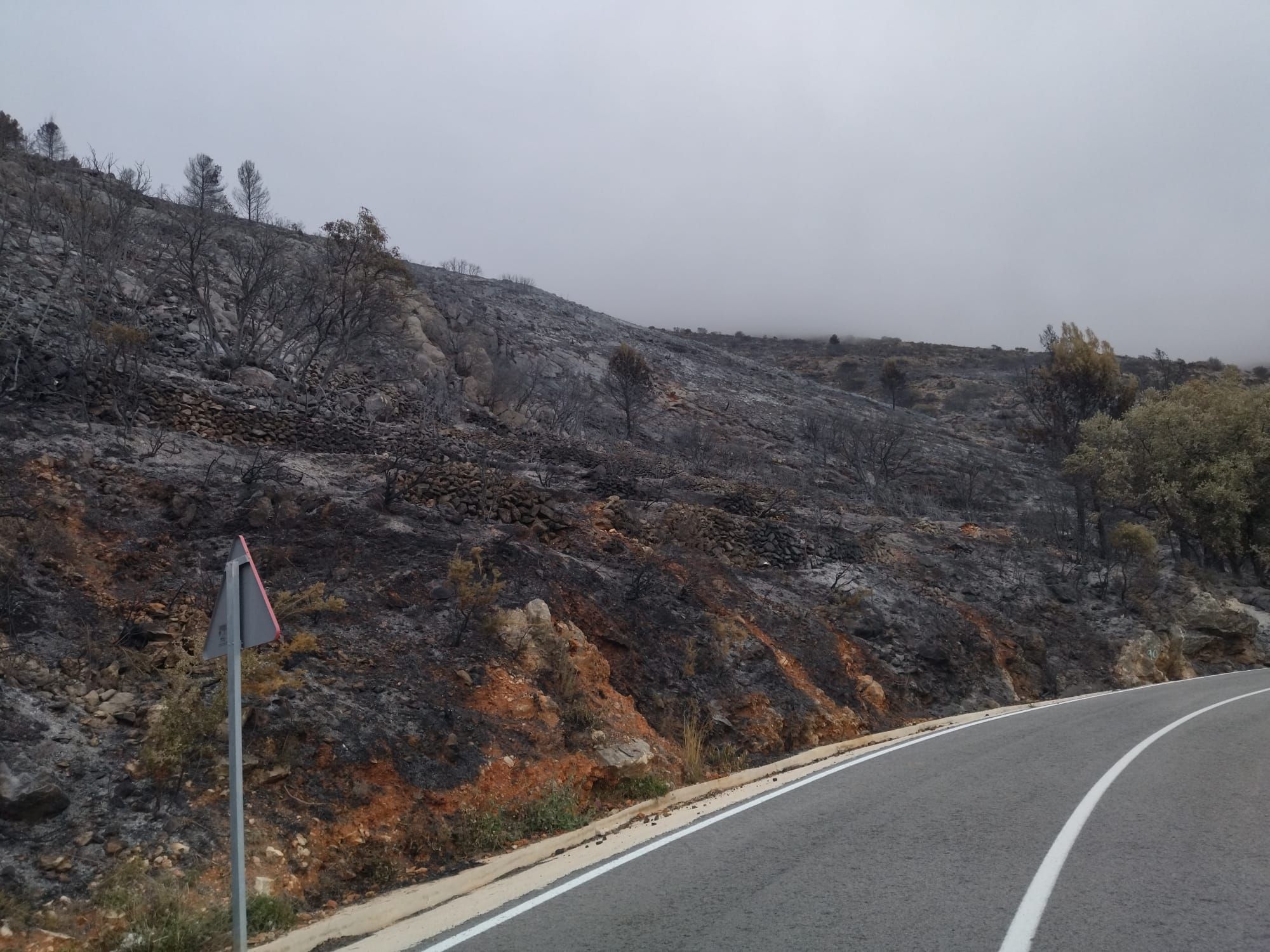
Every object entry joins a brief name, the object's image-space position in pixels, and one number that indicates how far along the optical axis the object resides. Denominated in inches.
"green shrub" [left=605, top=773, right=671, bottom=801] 374.3
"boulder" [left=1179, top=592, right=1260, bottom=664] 993.5
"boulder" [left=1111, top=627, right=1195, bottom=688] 853.2
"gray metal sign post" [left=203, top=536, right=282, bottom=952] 198.8
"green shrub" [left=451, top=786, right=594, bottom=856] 299.4
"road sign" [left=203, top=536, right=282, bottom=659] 203.3
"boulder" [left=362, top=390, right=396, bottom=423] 1034.7
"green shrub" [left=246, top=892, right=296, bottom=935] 223.9
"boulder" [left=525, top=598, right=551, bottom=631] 448.1
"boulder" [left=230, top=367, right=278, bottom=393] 852.6
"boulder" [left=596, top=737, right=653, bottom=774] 386.6
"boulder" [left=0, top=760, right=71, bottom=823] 234.2
